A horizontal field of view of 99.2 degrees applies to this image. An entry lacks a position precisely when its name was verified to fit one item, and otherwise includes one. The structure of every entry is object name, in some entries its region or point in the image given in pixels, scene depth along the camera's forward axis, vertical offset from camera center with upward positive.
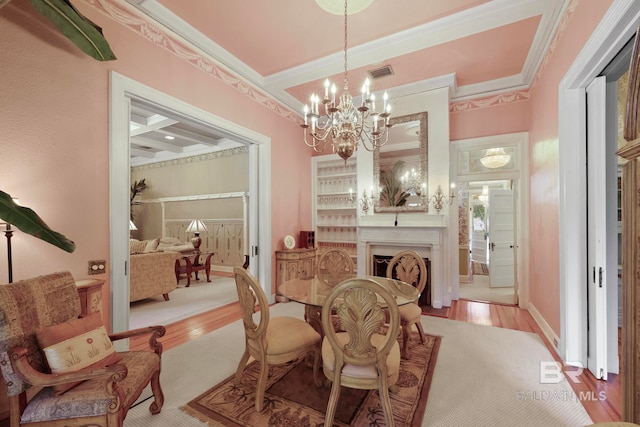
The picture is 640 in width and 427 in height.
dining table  2.15 -0.68
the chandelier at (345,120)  2.38 +0.90
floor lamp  1.78 -0.20
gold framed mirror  4.30 +0.77
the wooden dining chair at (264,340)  1.89 -0.94
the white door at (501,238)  5.22 -0.45
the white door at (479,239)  7.82 -0.72
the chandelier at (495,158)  4.33 +0.90
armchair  1.35 -0.84
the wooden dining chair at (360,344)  1.56 -0.78
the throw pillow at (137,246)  5.89 -0.69
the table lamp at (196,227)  6.43 -0.29
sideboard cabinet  4.53 -0.84
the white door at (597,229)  2.27 -0.12
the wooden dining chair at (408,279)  2.59 -0.70
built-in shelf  5.39 +0.25
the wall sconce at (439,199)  4.13 +0.24
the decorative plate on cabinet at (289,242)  4.71 -0.47
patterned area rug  1.80 -1.36
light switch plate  2.30 -0.45
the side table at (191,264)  5.55 -1.06
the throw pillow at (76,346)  1.45 -0.75
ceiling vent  3.69 +1.99
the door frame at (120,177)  2.44 +0.35
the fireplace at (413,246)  4.13 -0.51
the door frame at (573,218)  2.43 -0.03
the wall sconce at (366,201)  4.70 +0.24
